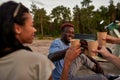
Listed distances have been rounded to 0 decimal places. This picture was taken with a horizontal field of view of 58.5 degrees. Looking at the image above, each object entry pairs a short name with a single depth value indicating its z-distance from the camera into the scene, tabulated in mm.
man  1171
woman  514
